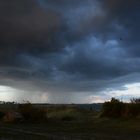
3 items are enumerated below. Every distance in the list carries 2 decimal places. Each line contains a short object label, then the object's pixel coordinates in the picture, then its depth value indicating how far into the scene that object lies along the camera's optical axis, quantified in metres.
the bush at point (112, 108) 25.09
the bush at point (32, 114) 25.65
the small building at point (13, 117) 25.13
